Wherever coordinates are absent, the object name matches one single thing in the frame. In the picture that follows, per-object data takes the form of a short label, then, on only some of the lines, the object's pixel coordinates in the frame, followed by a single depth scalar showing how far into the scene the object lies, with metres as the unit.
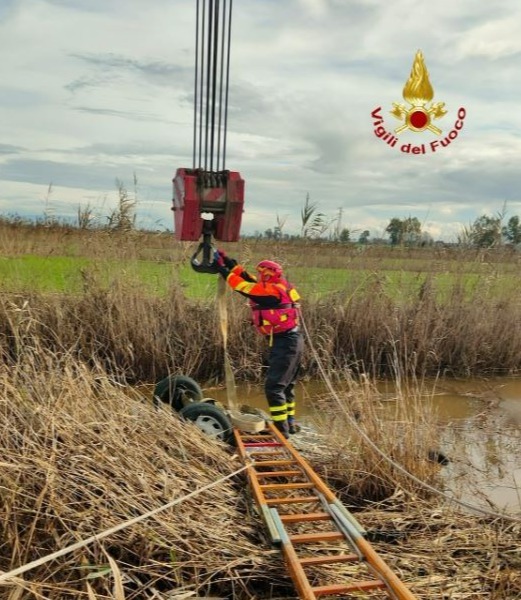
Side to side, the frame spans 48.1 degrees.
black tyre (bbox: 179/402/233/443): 4.96
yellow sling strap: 5.25
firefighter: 5.88
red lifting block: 4.31
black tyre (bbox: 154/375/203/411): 5.81
